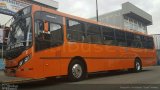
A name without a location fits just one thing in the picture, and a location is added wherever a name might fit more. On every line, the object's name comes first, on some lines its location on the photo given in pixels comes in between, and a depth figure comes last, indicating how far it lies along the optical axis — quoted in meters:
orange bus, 5.20
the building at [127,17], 21.05
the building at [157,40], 22.47
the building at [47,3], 15.59
